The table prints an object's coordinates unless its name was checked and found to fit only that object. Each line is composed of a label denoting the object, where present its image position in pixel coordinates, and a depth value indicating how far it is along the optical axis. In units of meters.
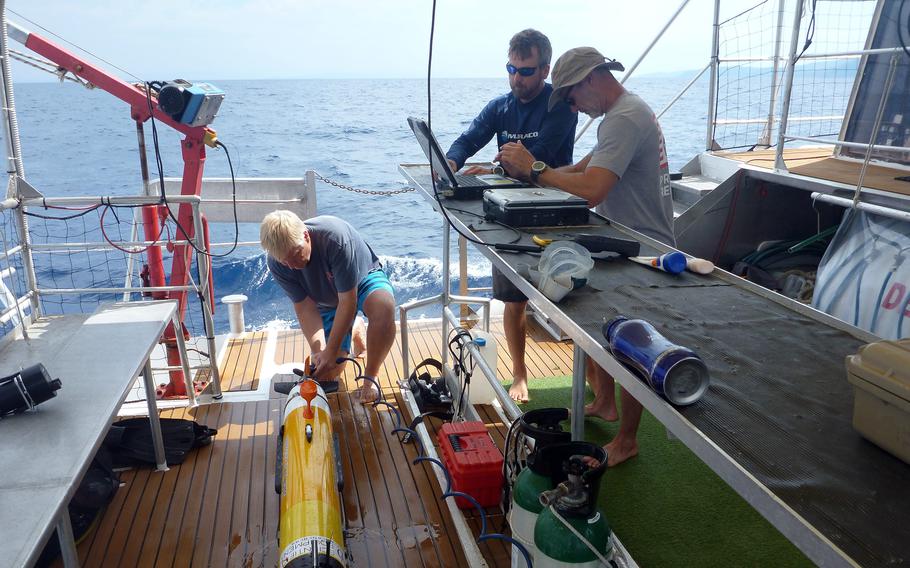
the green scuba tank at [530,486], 1.92
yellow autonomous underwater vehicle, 2.07
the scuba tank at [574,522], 1.68
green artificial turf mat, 2.46
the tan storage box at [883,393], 1.01
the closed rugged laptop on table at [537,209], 2.44
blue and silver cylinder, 1.25
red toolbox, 2.60
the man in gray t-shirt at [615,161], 2.55
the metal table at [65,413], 1.60
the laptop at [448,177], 2.85
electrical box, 3.45
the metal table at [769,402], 0.94
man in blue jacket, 3.41
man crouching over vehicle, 3.22
